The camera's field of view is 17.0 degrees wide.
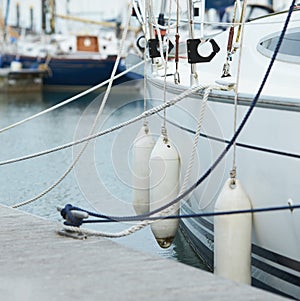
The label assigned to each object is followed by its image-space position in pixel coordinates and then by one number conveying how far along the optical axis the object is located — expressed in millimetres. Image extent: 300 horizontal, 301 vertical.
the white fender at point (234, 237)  4979
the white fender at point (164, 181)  6079
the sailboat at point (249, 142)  4910
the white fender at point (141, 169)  6808
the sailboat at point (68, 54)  43656
